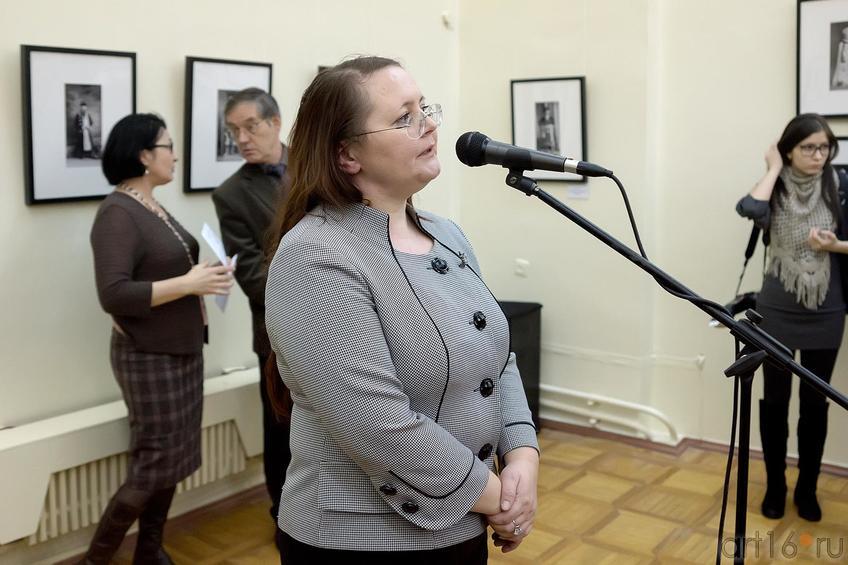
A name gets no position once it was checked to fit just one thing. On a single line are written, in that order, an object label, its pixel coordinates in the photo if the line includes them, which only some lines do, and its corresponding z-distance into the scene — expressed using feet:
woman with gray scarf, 11.87
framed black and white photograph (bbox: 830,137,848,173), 13.14
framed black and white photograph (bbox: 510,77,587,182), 15.51
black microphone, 5.30
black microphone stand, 4.89
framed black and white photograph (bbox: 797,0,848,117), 13.05
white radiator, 10.62
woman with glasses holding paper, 9.91
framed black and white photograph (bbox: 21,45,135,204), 10.33
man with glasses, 10.96
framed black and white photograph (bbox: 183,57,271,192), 12.04
